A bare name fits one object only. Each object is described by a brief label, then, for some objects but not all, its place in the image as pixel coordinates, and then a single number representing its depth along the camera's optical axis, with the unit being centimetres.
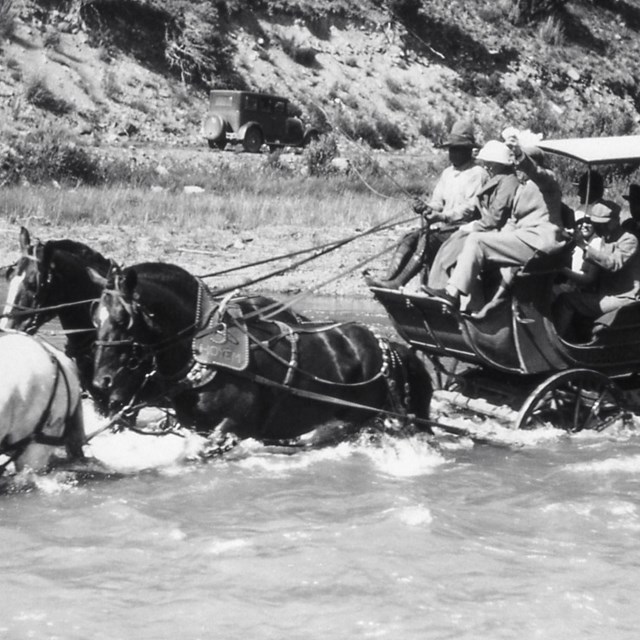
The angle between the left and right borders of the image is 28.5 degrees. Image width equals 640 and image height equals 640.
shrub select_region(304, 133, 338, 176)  3142
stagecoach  970
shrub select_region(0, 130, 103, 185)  2600
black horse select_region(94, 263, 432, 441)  798
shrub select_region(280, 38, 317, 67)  4228
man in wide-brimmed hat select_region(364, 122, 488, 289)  1051
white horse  734
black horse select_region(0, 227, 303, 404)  821
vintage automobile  3591
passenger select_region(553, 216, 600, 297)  1016
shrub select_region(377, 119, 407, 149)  4078
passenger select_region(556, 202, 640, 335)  1008
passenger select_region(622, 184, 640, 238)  1038
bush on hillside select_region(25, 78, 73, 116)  3388
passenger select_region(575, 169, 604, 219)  1026
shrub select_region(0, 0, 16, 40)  3559
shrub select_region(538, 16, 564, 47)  5028
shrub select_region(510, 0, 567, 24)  5072
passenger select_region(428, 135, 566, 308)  953
